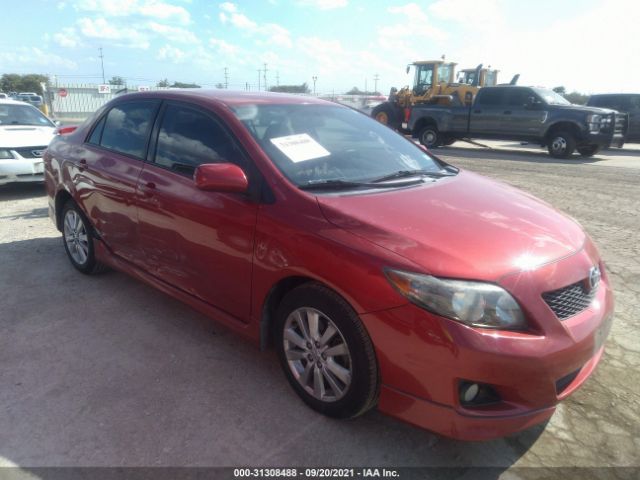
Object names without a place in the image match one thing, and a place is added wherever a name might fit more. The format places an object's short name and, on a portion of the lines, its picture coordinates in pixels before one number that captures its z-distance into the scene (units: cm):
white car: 735
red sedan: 203
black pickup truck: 1313
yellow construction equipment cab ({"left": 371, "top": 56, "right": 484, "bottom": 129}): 1956
